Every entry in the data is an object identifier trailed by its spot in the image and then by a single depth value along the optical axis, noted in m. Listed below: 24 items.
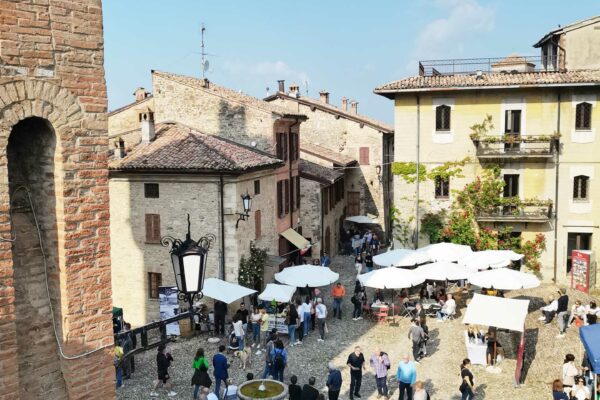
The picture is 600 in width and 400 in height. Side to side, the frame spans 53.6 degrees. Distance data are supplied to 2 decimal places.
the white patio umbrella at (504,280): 19.91
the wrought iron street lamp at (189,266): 7.89
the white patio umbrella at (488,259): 22.91
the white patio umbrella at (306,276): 21.48
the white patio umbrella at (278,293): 20.06
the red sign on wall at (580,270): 23.73
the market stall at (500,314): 15.64
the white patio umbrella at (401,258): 23.77
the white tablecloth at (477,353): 17.11
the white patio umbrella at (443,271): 21.78
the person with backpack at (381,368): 14.64
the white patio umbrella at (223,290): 19.41
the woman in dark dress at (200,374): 13.99
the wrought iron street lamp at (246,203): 21.12
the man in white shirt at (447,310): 21.12
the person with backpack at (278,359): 15.56
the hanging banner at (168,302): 20.45
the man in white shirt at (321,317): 19.47
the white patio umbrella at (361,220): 39.07
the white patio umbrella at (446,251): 24.14
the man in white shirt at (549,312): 20.44
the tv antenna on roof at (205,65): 28.94
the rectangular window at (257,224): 24.36
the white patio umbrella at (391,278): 20.83
